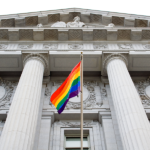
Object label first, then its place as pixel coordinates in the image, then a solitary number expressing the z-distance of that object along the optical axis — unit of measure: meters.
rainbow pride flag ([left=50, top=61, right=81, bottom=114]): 10.14
